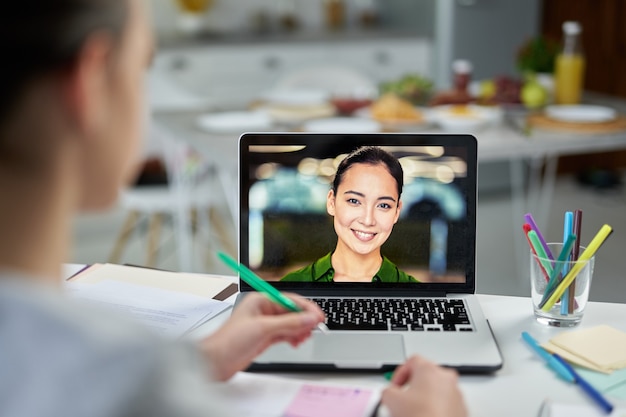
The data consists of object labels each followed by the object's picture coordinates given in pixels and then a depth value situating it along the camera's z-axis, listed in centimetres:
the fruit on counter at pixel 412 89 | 292
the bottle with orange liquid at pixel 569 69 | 289
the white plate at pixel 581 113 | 267
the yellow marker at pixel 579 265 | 120
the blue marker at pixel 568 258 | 121
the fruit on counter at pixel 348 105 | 280
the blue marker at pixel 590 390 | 97
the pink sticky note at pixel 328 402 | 96
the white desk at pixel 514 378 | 100
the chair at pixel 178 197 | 300
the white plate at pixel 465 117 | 254
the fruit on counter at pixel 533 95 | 285
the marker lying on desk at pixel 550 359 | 105
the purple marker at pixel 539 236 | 124
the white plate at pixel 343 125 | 249
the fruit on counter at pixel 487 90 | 295
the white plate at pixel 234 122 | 257
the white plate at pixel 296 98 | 292
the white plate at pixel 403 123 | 258
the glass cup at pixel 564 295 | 121
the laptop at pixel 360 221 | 126
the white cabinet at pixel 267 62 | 434
